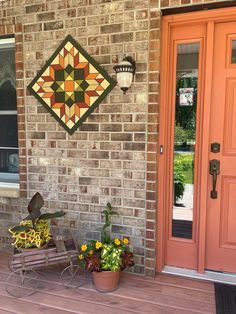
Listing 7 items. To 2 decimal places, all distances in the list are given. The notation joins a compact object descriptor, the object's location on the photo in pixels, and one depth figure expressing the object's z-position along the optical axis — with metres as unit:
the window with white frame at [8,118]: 2.95
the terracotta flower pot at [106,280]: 2.23
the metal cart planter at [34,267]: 2.23
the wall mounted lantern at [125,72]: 2.26
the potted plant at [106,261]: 2.21
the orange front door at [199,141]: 2.33
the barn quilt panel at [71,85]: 2.50
